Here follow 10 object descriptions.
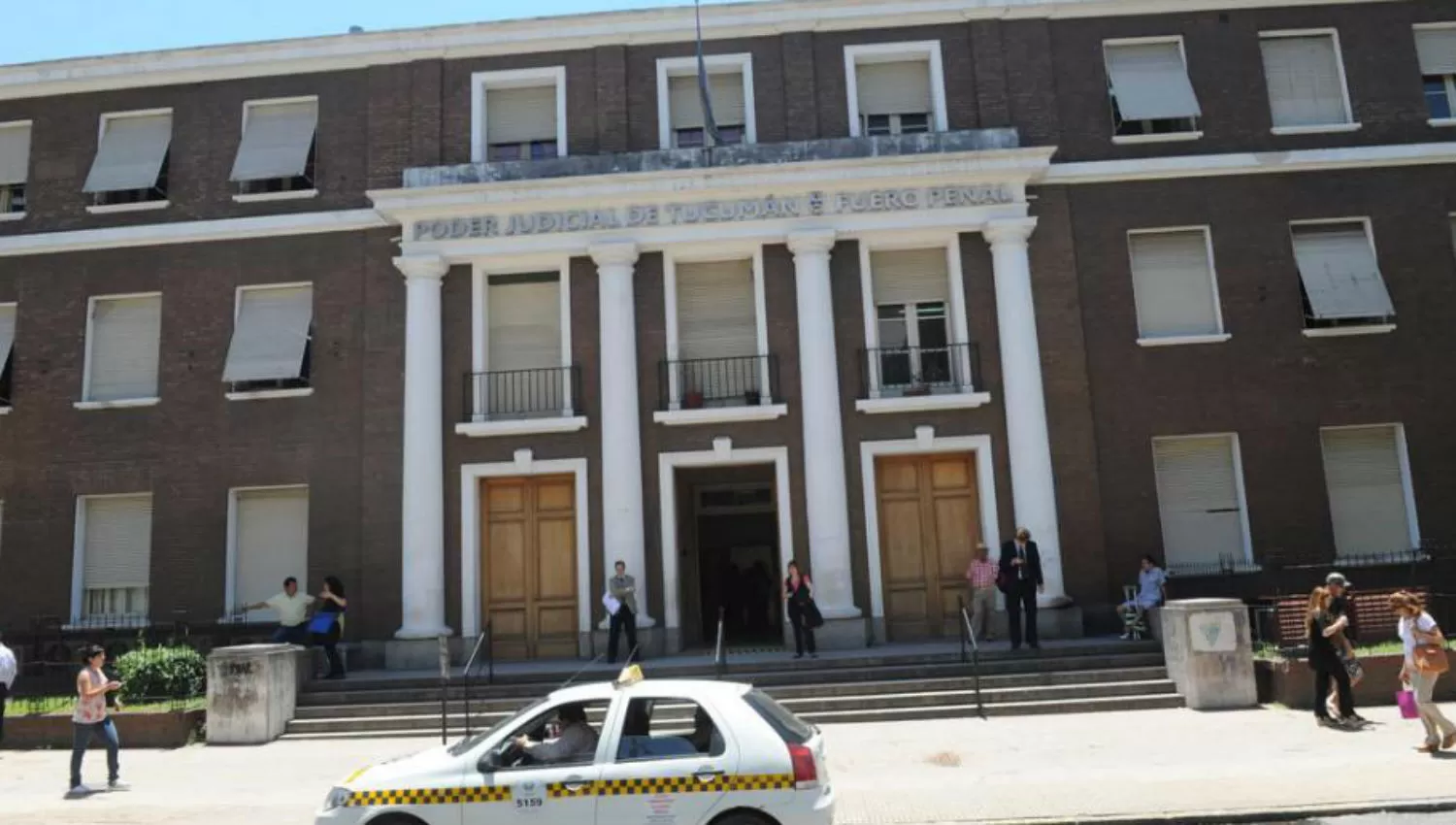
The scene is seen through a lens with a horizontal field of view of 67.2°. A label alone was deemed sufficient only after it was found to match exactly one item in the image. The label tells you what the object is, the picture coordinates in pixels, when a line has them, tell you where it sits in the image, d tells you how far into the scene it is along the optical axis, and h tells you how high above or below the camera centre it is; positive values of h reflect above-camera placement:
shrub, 15.27 -0.86
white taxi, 7.25 -1.18
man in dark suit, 15.57 -0.11
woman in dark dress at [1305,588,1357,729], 12.27 -1.12
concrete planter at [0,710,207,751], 14.31 -1.47
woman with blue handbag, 16.22 -0.28
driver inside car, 7.56 -1.03
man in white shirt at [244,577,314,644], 16.52 -0.08
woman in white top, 10.73 -1.23
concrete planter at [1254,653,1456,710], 13.31 -1.56
